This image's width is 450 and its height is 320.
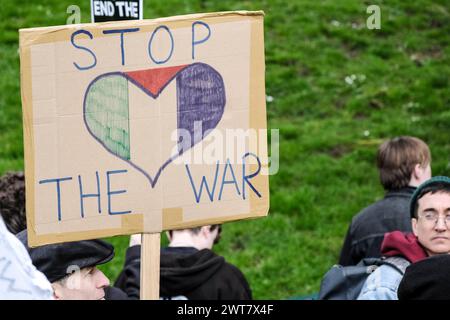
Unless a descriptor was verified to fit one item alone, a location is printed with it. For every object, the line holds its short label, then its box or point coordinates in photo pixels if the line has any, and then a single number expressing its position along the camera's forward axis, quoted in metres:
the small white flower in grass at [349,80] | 12.32
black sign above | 5.80
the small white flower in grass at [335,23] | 13.61
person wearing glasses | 5.34
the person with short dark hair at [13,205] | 5.70
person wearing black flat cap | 4.54
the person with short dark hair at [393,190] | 6.80
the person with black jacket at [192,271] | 5.94
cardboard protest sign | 4.24
